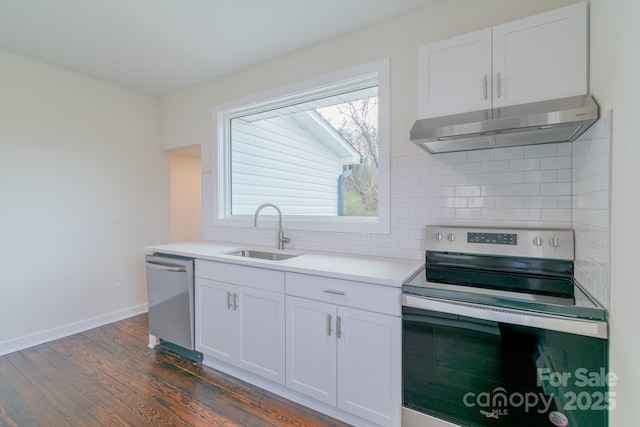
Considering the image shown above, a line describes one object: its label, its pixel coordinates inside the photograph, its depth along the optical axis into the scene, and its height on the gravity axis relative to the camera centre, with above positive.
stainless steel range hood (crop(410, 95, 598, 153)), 1.27 +0.38
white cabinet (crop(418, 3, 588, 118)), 1.39 +0.73
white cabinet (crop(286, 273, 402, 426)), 1.56 -0.78
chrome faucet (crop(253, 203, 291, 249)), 2.61 -0.25
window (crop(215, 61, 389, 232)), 2.33 +0.53
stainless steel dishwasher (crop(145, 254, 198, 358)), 2.41 -0.75
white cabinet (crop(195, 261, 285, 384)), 1.97 -0.78
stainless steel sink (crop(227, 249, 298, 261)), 2.48 -0.39
